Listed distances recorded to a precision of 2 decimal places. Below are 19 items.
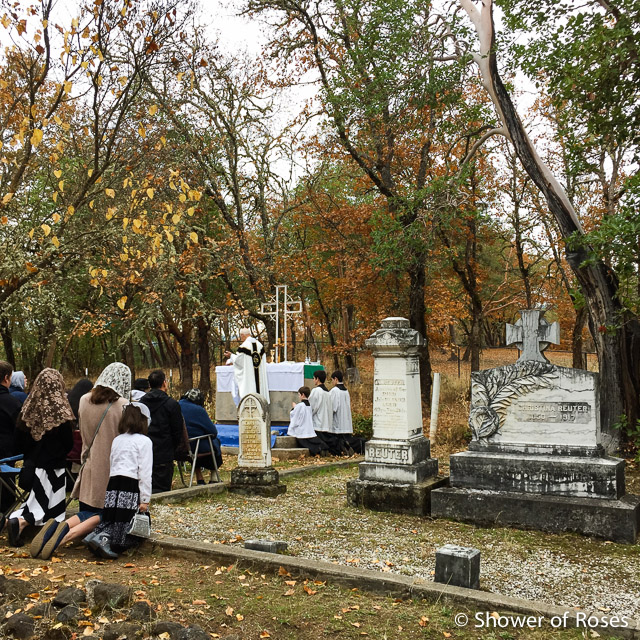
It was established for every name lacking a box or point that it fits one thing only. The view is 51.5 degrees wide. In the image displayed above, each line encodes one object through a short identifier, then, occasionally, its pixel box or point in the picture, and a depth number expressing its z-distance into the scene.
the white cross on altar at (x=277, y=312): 16.69
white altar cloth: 15.09
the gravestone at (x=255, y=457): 9.18
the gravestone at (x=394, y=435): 8.30
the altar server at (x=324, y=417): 13.31
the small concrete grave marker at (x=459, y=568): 5.00
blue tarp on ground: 14.09
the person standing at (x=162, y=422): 8.68
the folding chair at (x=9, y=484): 6.85
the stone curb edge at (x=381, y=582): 4.52
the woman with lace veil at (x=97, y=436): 6.25
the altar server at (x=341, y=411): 13.46
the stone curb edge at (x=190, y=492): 8.55
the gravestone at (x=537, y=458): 7.20
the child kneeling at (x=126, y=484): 5.94
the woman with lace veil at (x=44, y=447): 6.30
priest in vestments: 11.59
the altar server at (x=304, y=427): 13.09
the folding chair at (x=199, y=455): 9.41
